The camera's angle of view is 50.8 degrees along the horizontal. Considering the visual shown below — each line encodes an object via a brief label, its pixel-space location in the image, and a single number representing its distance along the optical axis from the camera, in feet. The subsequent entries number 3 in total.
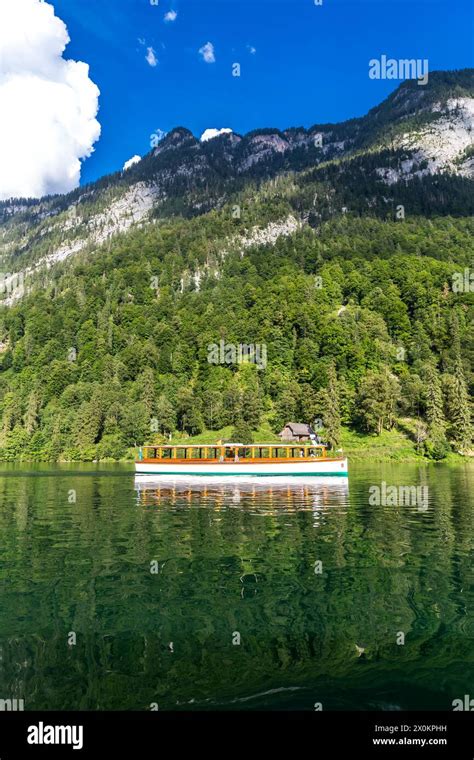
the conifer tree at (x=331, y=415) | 420.36
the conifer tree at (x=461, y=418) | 407.64
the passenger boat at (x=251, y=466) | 242.99
